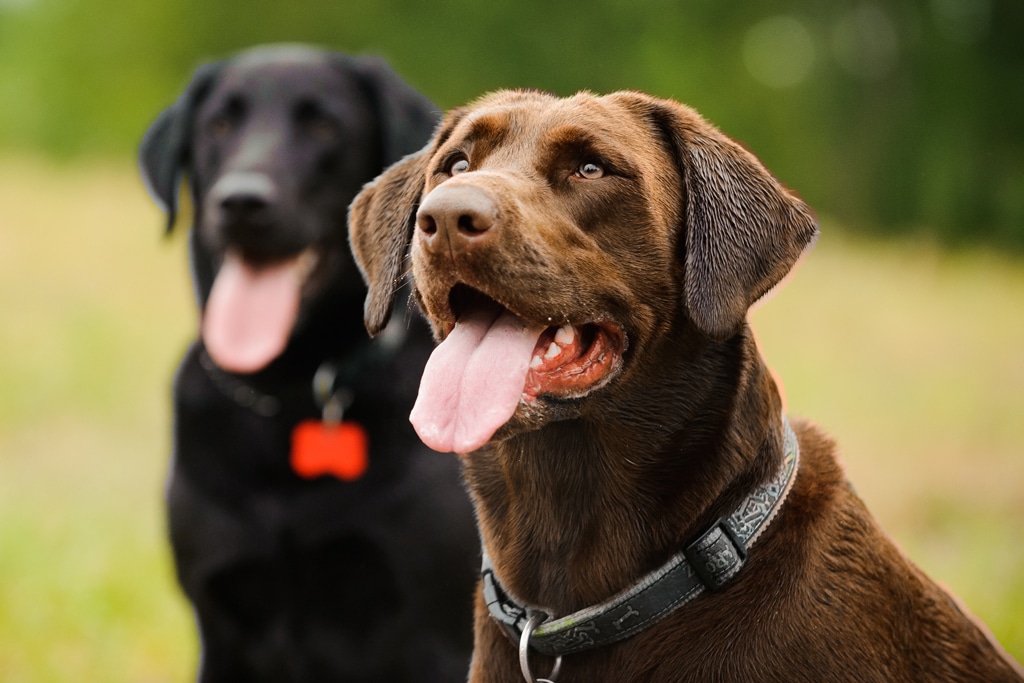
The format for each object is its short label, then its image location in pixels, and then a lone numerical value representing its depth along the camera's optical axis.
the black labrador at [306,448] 3.35
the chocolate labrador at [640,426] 2.23
